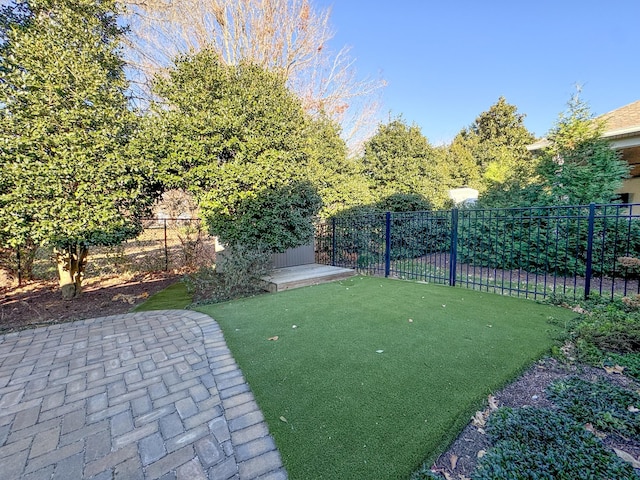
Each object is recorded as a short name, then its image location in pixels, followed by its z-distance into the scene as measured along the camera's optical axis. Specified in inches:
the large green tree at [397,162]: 405.1
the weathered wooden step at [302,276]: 239.5
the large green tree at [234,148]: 224.5
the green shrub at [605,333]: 114.4
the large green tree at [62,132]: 169.2
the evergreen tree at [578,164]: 261.7
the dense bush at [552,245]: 250.5
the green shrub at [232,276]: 224.4
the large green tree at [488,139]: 722.2
